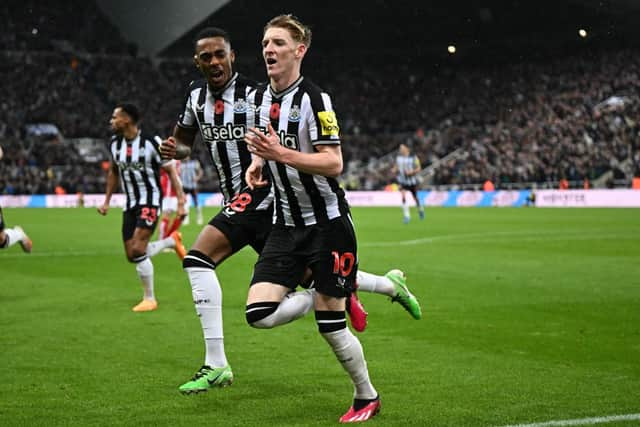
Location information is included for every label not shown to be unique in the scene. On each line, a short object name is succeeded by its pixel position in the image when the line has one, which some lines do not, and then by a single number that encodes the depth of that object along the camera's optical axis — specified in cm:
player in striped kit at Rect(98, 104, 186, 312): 1028
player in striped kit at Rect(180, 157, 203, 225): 2920
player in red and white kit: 1834
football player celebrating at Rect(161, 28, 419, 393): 635
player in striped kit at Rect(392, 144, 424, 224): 2838
